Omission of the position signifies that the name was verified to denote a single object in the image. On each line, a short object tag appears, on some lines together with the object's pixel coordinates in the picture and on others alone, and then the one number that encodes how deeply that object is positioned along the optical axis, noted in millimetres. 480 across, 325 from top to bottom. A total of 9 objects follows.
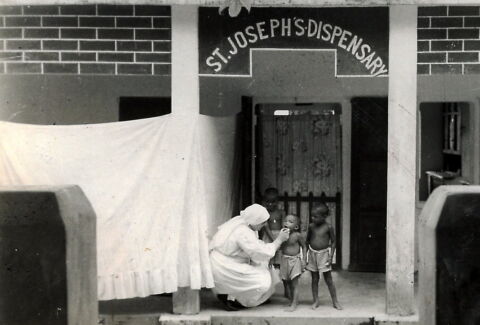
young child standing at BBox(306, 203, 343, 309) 7520
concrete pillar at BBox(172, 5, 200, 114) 7168
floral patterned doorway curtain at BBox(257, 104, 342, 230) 9656
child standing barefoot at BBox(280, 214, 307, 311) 7570
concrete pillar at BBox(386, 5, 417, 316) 7152
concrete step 7121
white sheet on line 6914
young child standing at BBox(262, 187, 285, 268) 8656
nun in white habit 7324
